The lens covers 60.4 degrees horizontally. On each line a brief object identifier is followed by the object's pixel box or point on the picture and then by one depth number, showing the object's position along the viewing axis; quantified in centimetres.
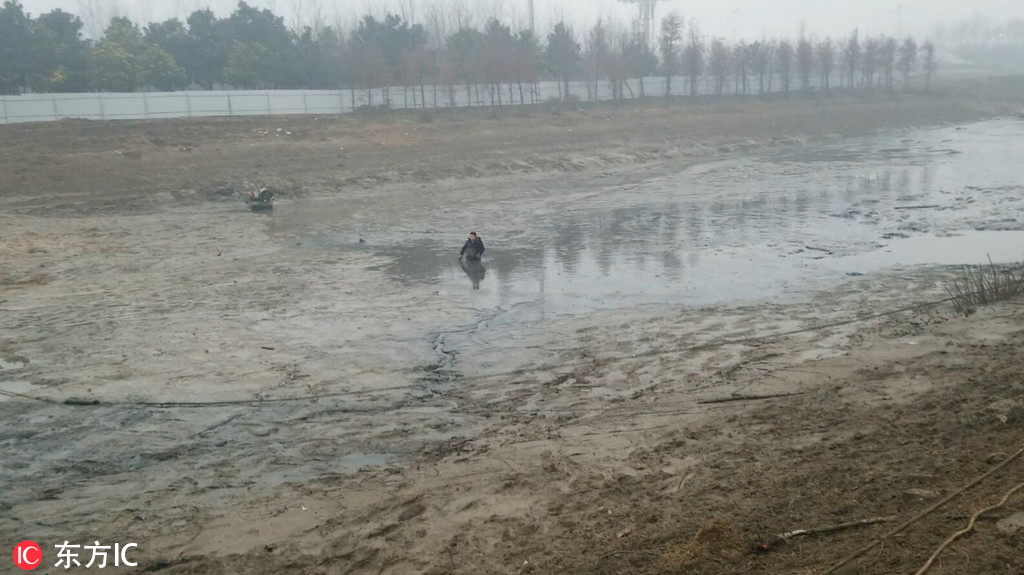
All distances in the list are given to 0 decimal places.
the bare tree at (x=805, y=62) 7694
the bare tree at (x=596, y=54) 6488
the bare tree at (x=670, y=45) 6969
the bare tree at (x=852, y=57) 8219
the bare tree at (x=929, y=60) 8466
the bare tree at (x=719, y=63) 7088
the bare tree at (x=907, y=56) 8419
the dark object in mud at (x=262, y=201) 2762
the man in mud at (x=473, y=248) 1870
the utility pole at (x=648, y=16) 9300
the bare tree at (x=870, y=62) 8348
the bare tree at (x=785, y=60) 7612
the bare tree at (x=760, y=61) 7500
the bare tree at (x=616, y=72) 6291
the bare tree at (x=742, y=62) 7344
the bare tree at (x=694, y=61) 7006
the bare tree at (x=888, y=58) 8344
